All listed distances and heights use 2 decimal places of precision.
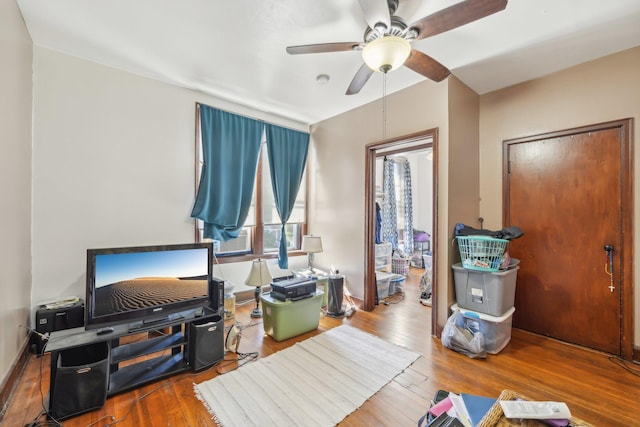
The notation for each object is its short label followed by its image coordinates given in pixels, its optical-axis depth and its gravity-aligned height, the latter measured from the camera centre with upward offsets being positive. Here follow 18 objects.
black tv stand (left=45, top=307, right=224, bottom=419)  1.65 -1.05
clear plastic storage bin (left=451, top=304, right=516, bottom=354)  2.43 -1.06
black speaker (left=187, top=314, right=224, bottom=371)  2.14 -1.05
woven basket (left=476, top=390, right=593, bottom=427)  0.94 -0.75
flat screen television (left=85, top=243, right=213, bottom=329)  1.95 -0.54
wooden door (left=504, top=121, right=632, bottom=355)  2.38 -0.14
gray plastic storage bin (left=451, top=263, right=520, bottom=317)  2.42 -0.71
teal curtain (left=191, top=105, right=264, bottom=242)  3.24 +0.56
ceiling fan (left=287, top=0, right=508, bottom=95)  1.45 +1.14
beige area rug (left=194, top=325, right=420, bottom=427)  1.71 -1.28
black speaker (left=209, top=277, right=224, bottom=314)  2.43 -0.73
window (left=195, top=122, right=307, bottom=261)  3.69 -0.18
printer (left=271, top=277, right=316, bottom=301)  2.74 -0.78
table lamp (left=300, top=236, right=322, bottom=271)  3.69 -0.40
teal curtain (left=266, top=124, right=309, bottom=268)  3.89 +0.75
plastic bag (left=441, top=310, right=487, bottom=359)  2.38 -1.14
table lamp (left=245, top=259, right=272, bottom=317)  2.96 -0.67
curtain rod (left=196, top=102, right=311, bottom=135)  3.23 +1.36
